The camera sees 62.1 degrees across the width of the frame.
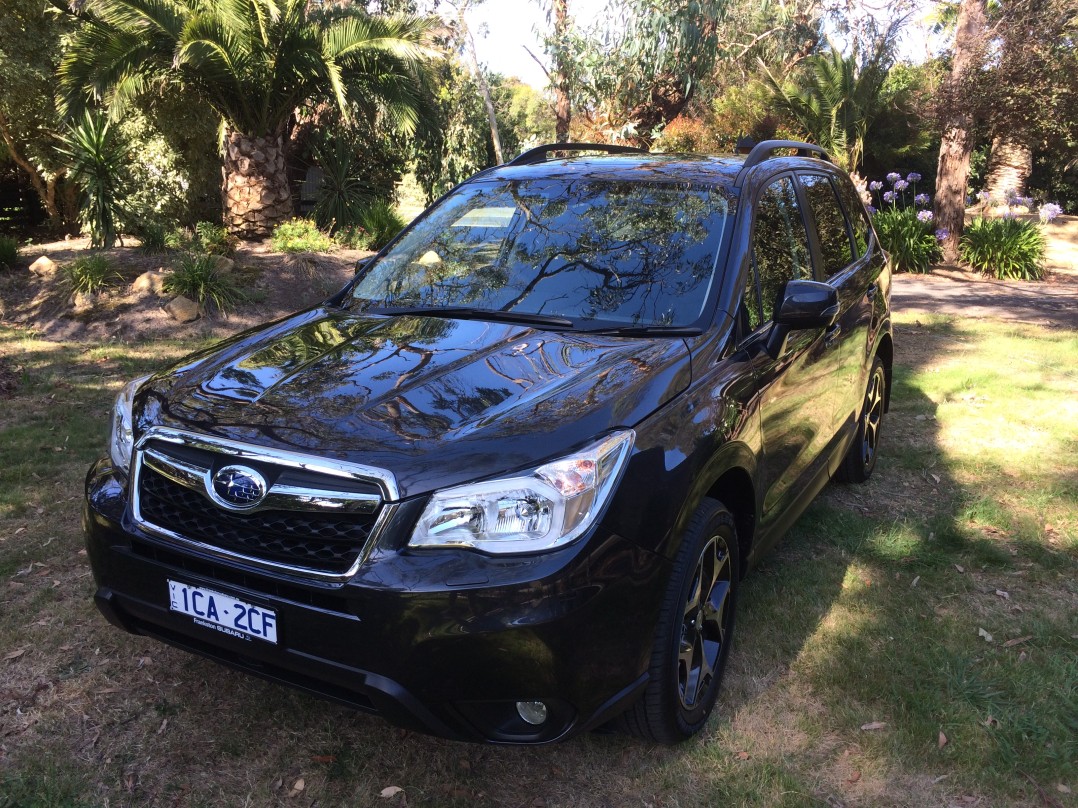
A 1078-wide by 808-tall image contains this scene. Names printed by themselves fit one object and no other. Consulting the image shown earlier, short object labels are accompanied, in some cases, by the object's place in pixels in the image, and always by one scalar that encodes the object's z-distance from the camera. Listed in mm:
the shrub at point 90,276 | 10148
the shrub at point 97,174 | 11523
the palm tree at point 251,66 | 11102
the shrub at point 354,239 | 13102
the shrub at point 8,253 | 11509
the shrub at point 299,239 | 12211
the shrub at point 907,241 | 14977
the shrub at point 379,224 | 13203
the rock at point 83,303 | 9867
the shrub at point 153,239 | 11656
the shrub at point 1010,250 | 14453
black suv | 2258
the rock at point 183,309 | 9672
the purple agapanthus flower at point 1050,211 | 13246
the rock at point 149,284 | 10148
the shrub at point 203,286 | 9969
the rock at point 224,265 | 10673
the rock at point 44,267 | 11070
